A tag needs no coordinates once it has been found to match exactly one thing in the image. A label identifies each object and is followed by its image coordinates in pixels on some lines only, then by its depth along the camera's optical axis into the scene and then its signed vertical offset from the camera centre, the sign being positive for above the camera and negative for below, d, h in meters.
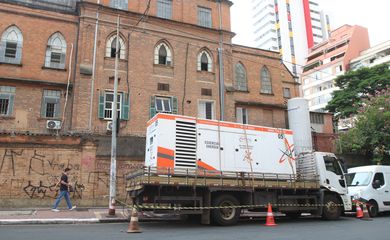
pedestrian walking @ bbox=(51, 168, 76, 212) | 13.98 +0.47
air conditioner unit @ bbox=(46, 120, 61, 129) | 19.39 +4.34
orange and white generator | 12.02 +2.00
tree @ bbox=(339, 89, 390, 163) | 23.86 +4.58
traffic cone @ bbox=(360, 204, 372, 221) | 14.43 -0.71
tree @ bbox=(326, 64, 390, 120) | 37.00 +12.22
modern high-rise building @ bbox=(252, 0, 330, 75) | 77.50 +40.20
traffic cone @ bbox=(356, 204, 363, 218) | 14.50 -0.54
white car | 15.63 +0.55
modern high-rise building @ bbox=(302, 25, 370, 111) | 61.56 +25.94
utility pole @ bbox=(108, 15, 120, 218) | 13.13 +1.18
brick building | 16.73 +7.58
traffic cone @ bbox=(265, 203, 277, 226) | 11.60 -0.68
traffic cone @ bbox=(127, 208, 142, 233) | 9.36 -0.67
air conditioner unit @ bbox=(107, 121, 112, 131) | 20.08 +4.34
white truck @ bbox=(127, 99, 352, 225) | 10.95 +0.94
